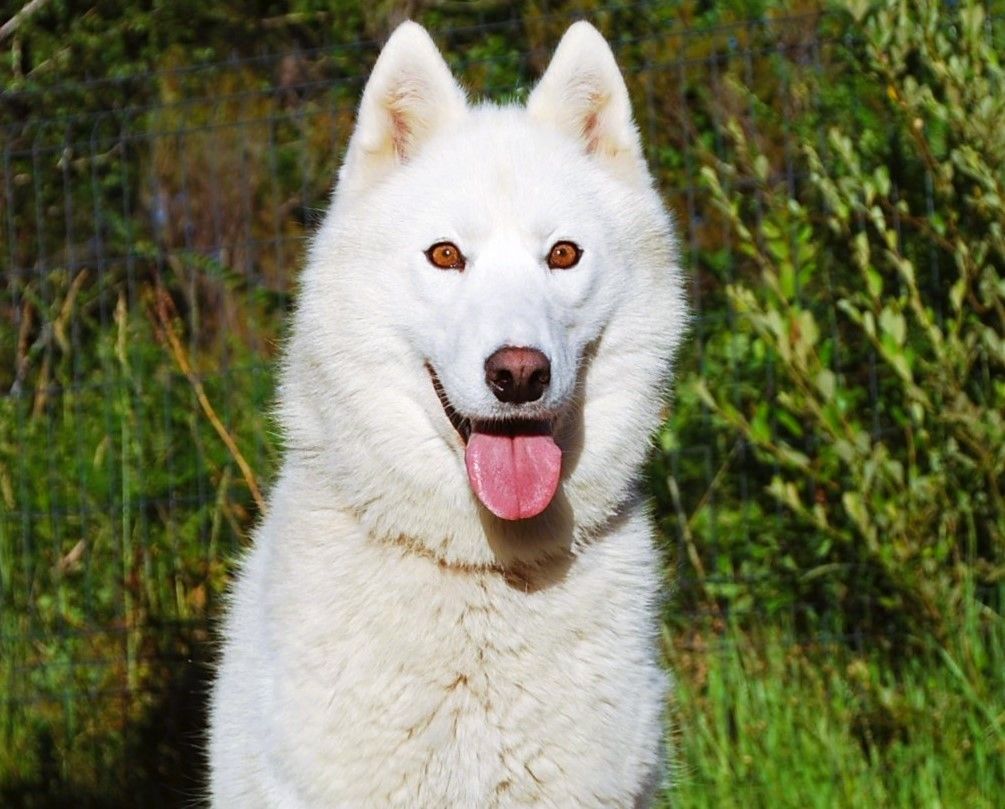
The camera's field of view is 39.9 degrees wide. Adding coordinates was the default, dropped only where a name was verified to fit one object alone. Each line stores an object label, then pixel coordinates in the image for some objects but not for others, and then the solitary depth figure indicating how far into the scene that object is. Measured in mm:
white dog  2629
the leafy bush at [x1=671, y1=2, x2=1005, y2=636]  4094
